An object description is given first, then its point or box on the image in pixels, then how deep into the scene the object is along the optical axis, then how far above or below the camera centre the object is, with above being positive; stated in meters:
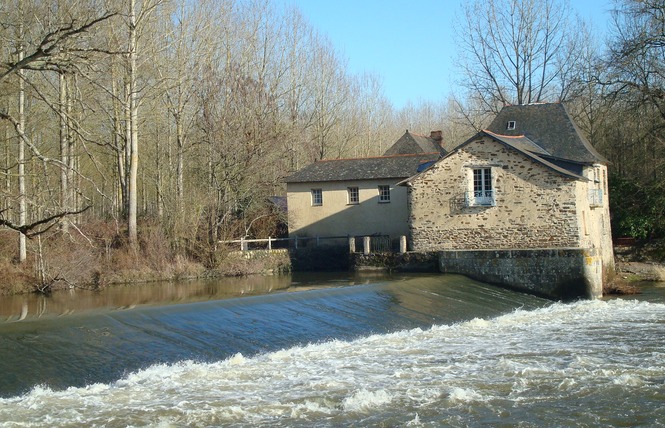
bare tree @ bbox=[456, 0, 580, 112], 43.28 +9.58
